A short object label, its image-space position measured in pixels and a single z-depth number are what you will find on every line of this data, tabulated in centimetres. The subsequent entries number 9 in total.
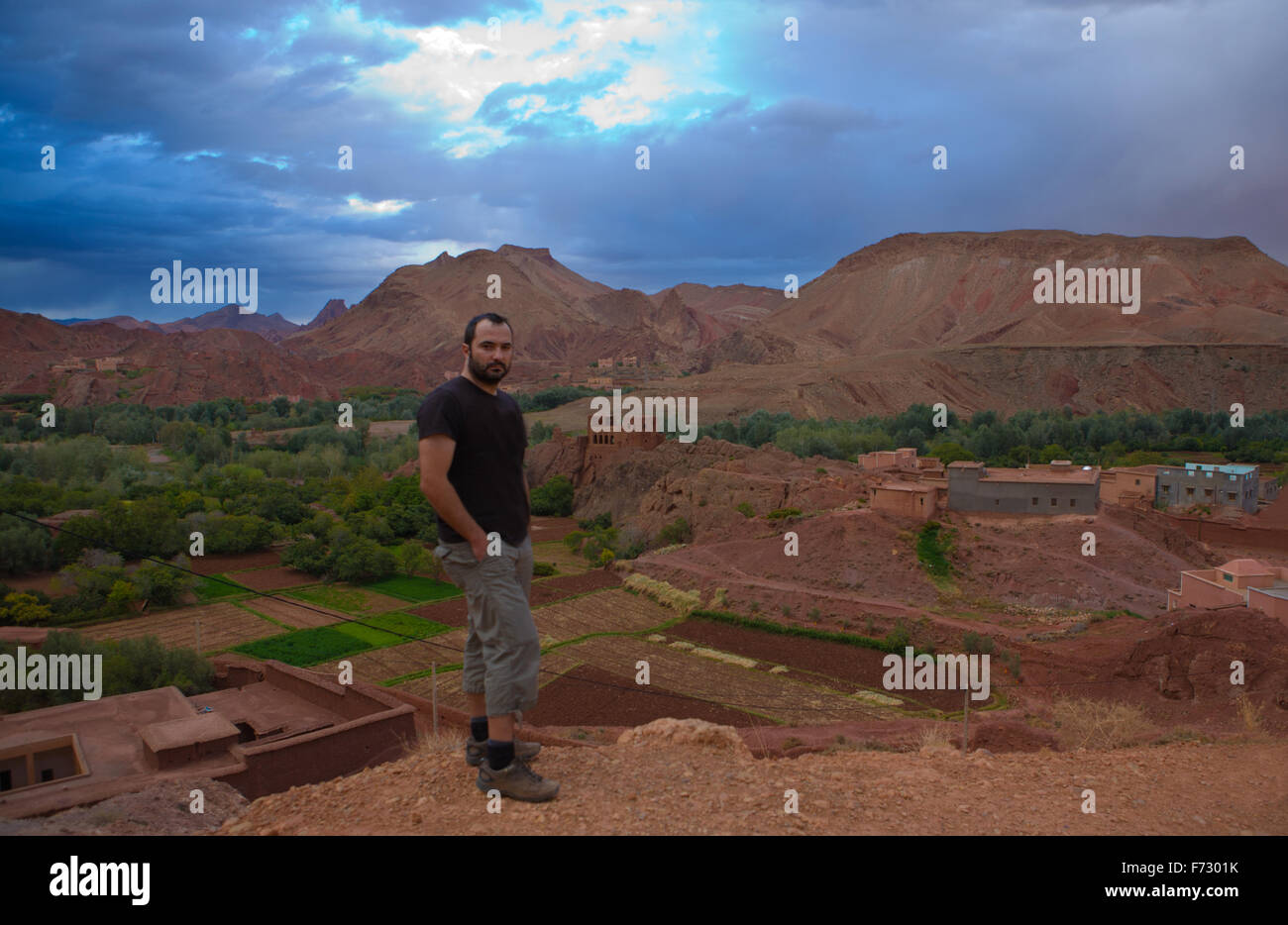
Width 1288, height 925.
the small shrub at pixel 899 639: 2294
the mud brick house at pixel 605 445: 4734
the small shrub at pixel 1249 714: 1180
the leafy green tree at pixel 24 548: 3053
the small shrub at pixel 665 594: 2834
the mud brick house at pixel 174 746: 1004
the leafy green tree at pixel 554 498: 4712
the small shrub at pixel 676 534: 3606
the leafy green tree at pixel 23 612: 2544
